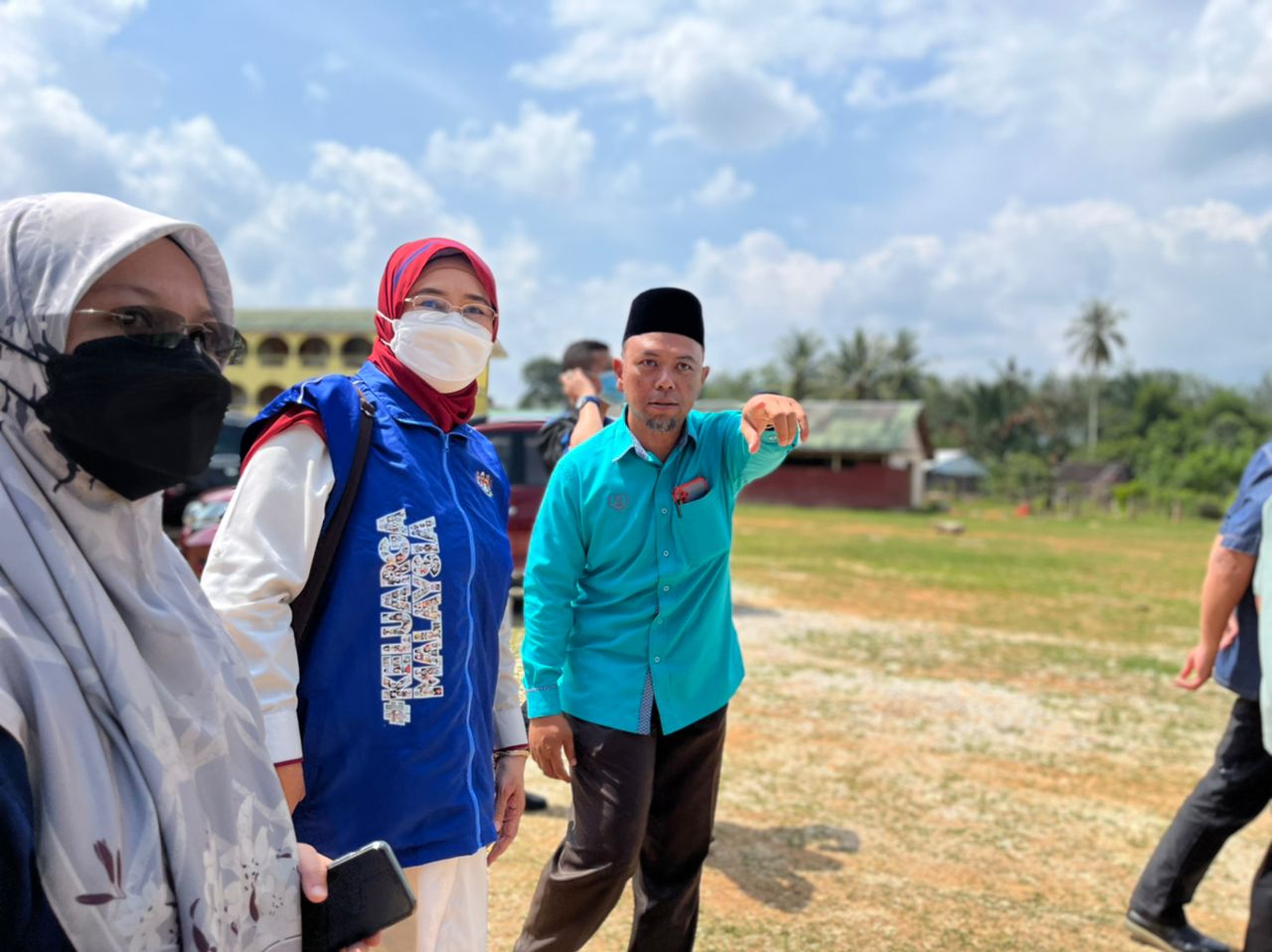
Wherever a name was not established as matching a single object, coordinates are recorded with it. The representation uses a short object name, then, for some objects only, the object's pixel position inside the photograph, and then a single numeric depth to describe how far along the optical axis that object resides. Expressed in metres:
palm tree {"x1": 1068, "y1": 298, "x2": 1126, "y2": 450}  63.94
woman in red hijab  1.89
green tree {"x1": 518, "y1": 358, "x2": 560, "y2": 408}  82.86
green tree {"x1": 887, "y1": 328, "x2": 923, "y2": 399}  57.78
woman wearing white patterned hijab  1.08
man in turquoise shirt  2.93
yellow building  43.91
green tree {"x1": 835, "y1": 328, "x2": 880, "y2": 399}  57.53
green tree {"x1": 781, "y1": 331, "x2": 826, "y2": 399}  58.19
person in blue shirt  3.61
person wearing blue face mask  4.87
